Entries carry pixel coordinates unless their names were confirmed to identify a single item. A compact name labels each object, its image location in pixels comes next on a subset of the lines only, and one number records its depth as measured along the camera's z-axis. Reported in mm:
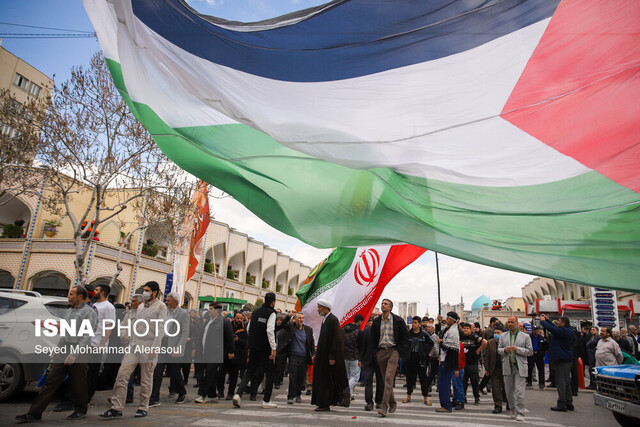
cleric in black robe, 8547
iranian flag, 11702
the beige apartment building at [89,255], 28266
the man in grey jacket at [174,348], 8375
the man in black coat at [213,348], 9234
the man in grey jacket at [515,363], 9000
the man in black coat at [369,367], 9258
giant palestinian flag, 2785
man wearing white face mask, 6879
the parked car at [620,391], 6531
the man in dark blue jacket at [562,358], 10055
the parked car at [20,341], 7758
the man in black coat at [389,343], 8648
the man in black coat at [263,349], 8852
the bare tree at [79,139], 17047
